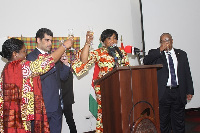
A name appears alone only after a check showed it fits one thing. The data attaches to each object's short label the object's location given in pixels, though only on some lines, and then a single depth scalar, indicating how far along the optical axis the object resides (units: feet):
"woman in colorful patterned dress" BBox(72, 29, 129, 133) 7.47
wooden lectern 5.56
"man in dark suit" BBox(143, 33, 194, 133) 9.69
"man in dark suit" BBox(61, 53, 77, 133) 12.35
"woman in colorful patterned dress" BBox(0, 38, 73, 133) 5.85
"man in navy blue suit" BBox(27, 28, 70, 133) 7.26
